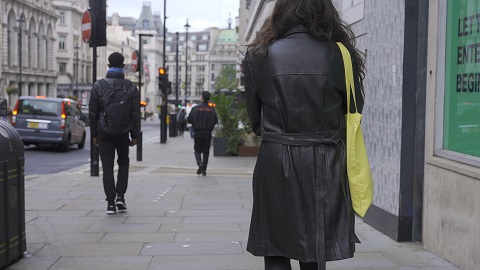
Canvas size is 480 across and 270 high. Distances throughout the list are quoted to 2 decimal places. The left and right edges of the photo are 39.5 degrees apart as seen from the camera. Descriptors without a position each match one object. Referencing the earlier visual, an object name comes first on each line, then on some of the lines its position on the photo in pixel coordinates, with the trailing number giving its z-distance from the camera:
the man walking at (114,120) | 7.37
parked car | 21.86
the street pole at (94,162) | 12.46
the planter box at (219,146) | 20.48
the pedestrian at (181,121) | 42.38
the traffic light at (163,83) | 29.89
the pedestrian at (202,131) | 13.55
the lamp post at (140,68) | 17.62
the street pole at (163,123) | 29.32
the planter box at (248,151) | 20.41
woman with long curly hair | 3.00
